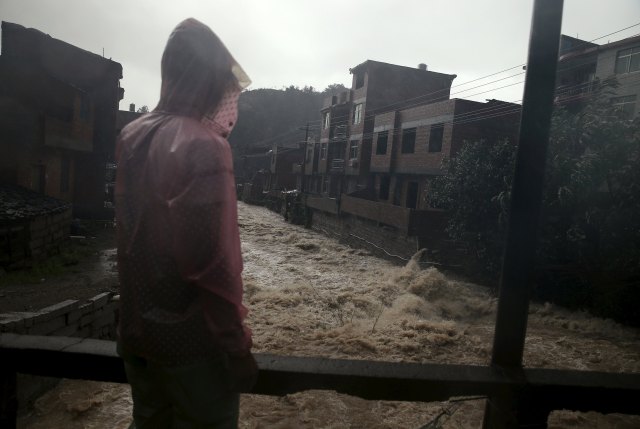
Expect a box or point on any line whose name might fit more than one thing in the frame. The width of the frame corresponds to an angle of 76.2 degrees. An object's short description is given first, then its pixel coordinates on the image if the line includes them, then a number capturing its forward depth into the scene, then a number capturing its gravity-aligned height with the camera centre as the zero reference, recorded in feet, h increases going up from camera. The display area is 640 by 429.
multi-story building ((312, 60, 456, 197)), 98.32 +23.09
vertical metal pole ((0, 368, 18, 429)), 6.46 -3.84
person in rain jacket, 4.32 -0.84
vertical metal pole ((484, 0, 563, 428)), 5.57 +0.52
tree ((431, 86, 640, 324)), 31.94 +0.08
